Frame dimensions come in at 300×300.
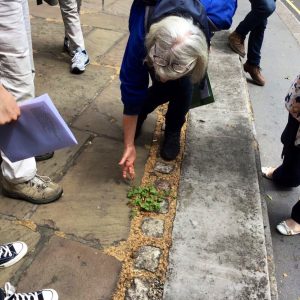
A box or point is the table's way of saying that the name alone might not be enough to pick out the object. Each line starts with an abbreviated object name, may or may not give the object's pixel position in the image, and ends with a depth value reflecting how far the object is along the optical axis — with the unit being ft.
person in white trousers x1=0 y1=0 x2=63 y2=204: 5.62
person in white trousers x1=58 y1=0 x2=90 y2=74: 10.83
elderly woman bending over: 5.57
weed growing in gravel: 7.11
